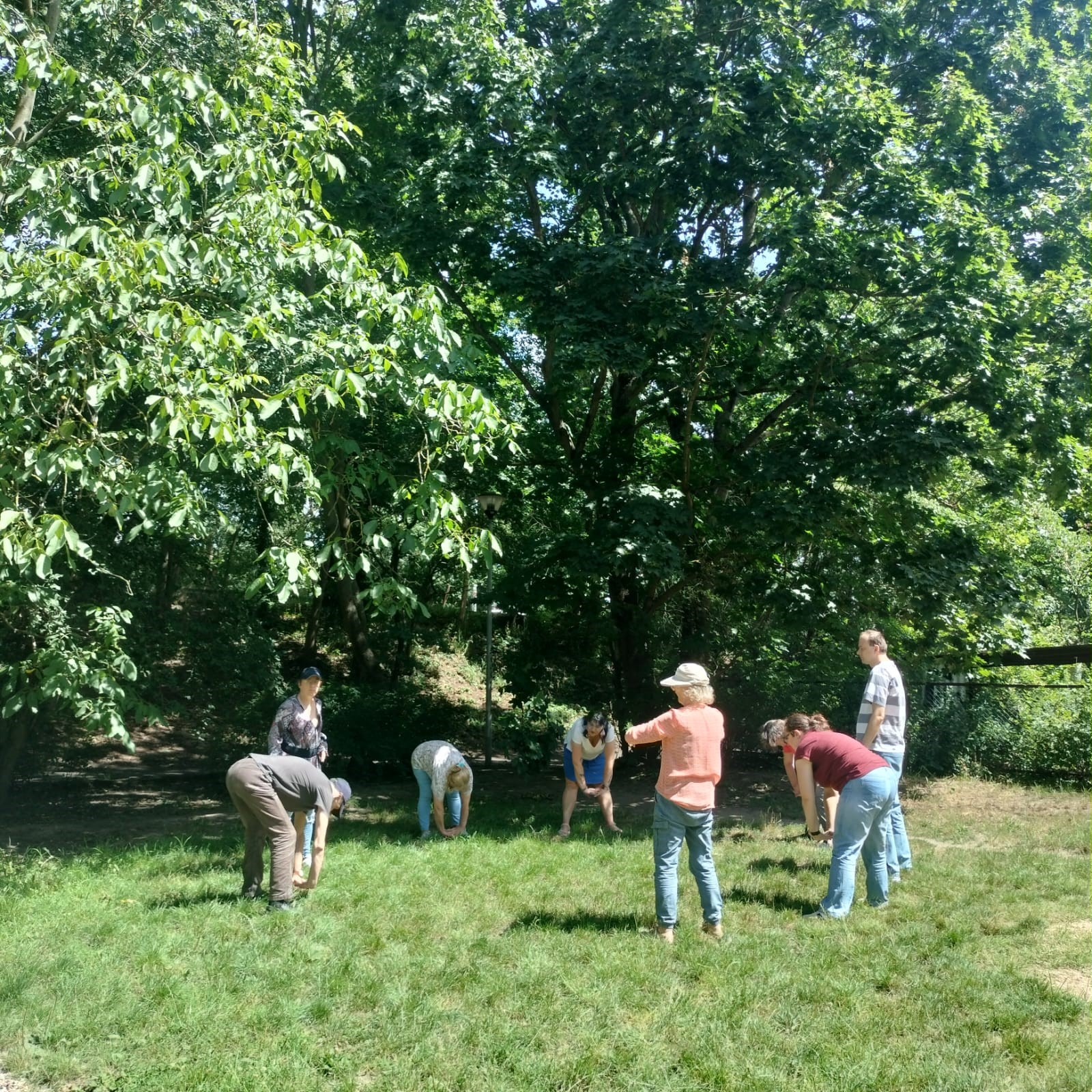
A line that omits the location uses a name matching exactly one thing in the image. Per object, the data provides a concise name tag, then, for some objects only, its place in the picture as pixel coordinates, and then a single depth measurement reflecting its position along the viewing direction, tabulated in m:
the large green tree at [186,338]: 6.24
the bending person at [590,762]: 9.88
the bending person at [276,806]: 6.83
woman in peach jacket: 6.27
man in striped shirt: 7.53
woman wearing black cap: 7.75
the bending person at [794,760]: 8.09
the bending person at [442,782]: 9.59
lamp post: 13.11
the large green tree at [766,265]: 10.96
